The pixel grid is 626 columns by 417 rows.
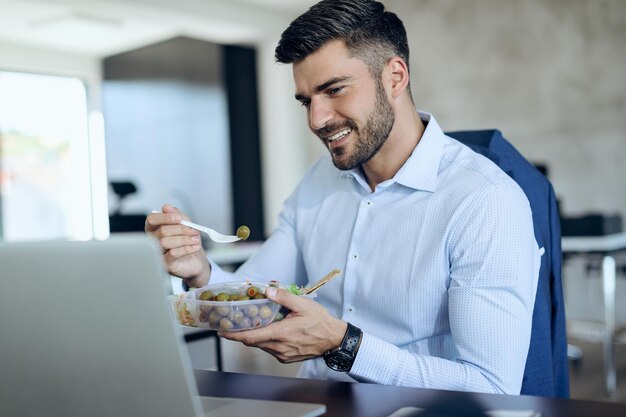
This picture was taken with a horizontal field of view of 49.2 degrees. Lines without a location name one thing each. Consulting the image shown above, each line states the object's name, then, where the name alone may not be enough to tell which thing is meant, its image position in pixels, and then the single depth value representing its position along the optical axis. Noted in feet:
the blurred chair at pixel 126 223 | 14.02
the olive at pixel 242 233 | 4.01
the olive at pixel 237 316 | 3.21
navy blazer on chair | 4.20
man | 3.60
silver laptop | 1.83
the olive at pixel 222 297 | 3.32
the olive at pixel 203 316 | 3.31
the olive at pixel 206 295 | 3.44
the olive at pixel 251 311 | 3.21
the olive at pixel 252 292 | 3.28
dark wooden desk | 2.52
